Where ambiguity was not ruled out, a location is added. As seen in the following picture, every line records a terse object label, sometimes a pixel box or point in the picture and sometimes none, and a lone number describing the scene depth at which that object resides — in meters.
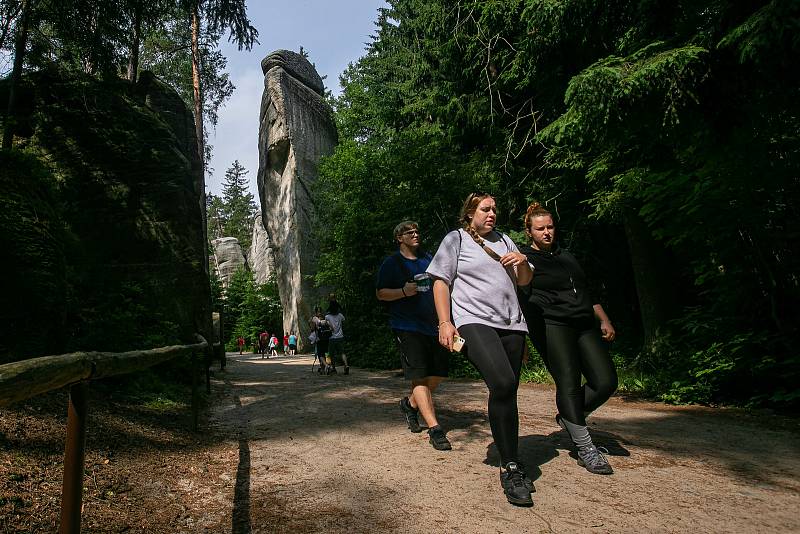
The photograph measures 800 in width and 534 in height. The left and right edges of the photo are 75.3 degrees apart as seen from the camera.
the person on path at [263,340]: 29.60
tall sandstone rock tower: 31.73
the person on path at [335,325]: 12.39
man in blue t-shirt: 4.36
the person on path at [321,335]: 12.70
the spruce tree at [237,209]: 75.62
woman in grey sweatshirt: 3.14
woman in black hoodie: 3.62
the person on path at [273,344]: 30.17
